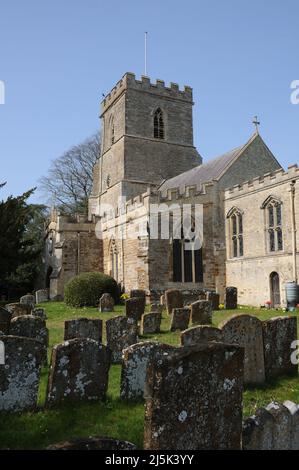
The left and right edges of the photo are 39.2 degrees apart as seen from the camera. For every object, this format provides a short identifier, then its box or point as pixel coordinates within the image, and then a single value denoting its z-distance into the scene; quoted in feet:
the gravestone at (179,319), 36.58
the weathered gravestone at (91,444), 8.96
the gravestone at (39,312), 39.68
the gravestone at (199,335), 22.38
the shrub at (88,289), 65.10
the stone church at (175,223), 61.41
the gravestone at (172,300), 48.34
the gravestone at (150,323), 35.03
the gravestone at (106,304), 55.67
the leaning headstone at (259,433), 12.51
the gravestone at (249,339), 21.44
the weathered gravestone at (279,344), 22.63
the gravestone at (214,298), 52.54
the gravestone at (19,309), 37.08
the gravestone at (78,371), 17.24
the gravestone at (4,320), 26.36
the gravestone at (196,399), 11.43
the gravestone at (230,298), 55.36
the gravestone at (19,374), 16.71
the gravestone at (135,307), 41.09
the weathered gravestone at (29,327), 26.03
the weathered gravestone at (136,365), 18.42
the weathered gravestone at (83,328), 26.35
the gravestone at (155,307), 46.80
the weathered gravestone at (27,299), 56.88
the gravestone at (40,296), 76.69
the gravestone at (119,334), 26.02
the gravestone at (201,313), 37.24
